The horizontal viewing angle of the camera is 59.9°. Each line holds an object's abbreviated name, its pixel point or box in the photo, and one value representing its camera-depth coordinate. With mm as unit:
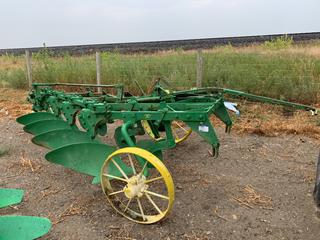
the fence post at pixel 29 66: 7221
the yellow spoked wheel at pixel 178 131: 3688
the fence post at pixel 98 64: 6487
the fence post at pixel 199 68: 5596
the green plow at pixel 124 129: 2354
